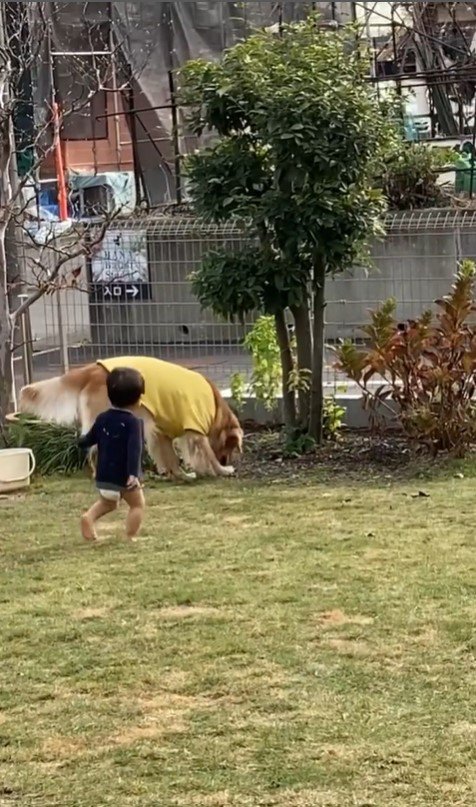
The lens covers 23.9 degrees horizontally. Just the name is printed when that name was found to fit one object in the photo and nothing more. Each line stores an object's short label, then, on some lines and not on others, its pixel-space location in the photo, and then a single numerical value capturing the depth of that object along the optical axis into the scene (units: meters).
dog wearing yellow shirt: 8.02
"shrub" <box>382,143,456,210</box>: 13.72
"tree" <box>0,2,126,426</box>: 9.34
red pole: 15.65
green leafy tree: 8.32
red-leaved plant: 8.35
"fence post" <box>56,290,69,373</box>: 10.76
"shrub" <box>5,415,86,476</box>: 8.99
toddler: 6.49
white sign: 10.80
